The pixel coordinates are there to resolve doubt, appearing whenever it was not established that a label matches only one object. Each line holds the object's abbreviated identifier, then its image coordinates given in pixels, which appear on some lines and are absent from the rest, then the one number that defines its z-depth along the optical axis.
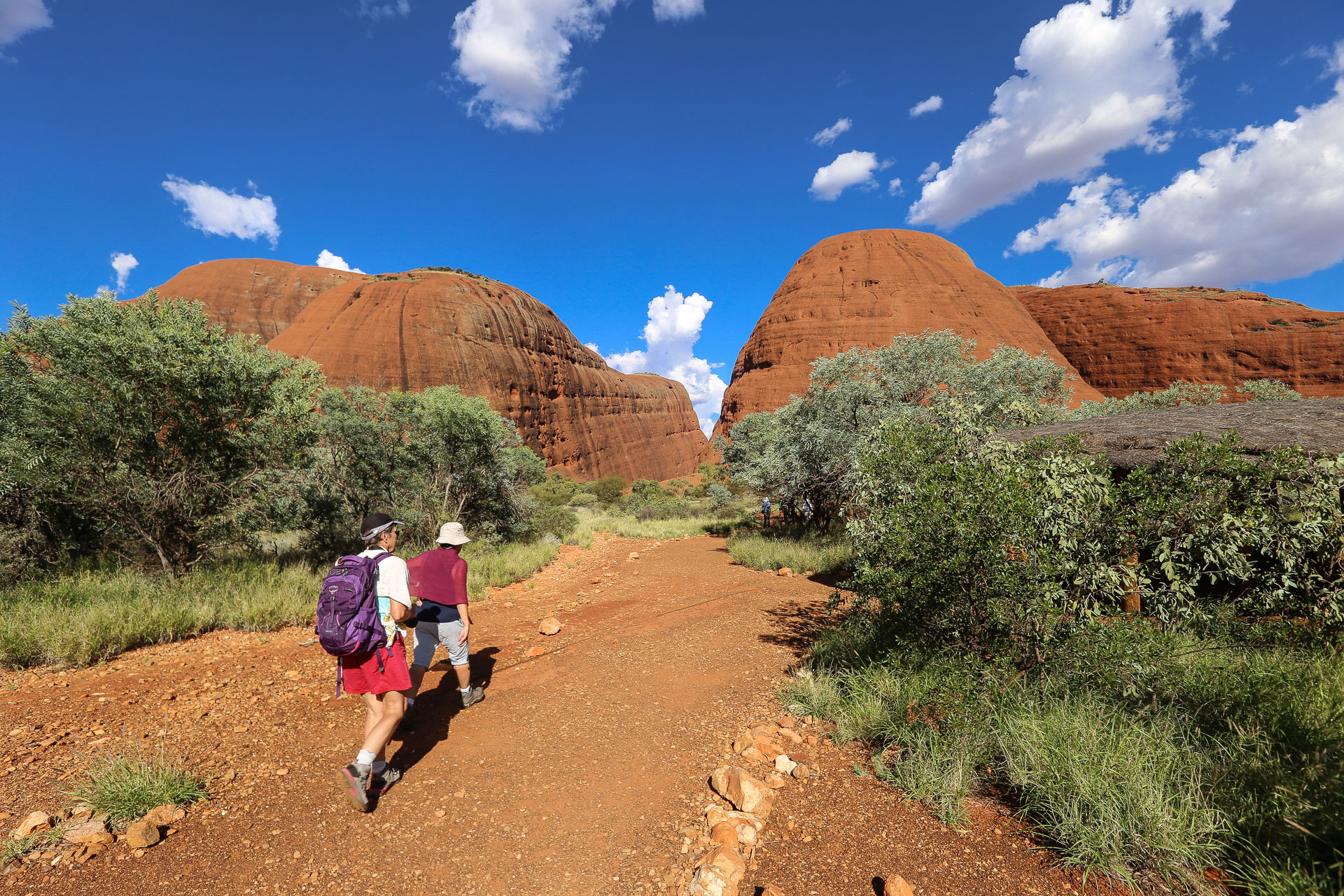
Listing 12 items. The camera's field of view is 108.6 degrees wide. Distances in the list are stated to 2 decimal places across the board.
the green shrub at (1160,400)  17.70
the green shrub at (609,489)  33.85
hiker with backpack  3.08
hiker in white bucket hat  4.48
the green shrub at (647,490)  30.75
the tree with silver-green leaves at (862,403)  12.44
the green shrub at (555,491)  27.36
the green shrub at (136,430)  6.80
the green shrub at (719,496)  24.06
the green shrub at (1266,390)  25.94
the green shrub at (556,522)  15.37
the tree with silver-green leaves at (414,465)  10.92
